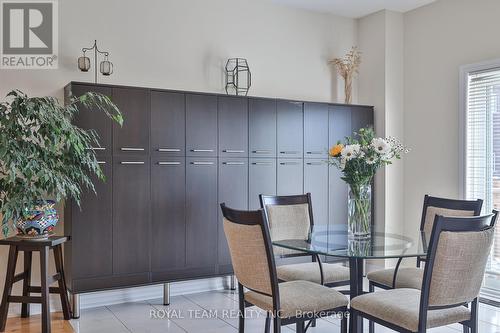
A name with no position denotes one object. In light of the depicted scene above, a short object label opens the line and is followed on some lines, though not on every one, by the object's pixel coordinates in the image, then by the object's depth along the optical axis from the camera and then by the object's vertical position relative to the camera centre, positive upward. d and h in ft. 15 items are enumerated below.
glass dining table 8.52 -1.66
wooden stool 11.06 -2.92
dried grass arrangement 17.35 +3.58
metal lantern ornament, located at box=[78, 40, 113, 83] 13.01 +2.80
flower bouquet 10.09 -0.12
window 14.02 +0.71
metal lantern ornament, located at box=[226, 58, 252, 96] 15.38 +2.86
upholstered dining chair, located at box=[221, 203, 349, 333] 8.01 -2.22
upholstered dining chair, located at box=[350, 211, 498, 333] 7.33 -1.83
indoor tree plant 10.47 +0.03
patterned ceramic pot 11.23 -1.47
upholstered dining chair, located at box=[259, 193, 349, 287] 10.69 -1.75
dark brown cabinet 12.42 -0.44
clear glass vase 10.27 -1.07
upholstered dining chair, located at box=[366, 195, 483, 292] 10.30 -1.65
